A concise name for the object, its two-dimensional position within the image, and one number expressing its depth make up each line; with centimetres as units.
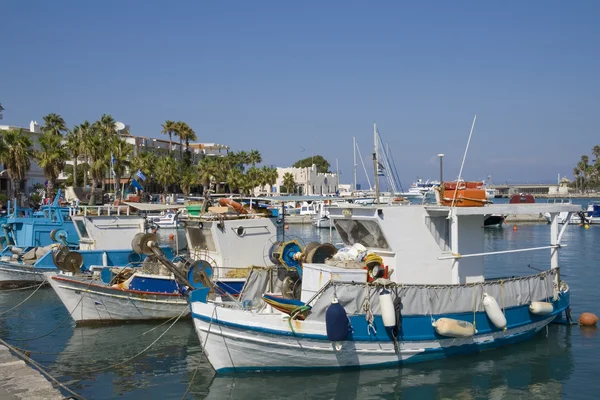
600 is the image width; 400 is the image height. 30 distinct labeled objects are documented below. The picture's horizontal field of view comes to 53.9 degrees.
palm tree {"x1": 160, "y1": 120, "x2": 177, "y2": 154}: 7188
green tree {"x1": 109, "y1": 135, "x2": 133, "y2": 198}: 5184
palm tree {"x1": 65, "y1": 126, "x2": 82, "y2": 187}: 5106
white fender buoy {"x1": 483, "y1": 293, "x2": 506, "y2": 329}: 1295
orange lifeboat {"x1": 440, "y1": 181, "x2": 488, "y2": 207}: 1394
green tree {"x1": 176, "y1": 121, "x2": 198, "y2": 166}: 7212
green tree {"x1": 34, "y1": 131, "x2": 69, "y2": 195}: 4659
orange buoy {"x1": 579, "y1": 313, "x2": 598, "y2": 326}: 1683
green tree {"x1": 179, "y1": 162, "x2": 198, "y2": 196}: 6712
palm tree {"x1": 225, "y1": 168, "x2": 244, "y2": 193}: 7019
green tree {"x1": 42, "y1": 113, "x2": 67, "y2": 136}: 5822
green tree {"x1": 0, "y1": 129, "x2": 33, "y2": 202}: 4462
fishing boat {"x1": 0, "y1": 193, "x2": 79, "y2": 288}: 2469
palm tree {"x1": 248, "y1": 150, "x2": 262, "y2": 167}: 8189
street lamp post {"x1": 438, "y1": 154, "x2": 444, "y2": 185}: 1445
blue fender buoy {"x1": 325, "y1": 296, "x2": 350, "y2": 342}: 1128
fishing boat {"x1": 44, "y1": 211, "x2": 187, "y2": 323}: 1750
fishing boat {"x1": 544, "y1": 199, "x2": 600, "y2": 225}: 6500
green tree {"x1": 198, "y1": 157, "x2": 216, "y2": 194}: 6781
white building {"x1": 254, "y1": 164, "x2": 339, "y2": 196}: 9350
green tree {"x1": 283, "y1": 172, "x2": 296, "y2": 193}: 9088
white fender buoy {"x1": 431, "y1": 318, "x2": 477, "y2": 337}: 1229
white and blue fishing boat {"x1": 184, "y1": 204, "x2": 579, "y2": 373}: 1180
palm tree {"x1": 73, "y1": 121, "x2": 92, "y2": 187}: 5069
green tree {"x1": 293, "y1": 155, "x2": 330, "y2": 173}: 12775
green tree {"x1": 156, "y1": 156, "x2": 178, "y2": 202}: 6356
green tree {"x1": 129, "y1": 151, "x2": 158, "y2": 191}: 6041
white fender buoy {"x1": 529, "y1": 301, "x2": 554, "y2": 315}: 1414
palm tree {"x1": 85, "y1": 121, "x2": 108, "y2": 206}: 5009
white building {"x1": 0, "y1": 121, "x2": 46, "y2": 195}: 5938
